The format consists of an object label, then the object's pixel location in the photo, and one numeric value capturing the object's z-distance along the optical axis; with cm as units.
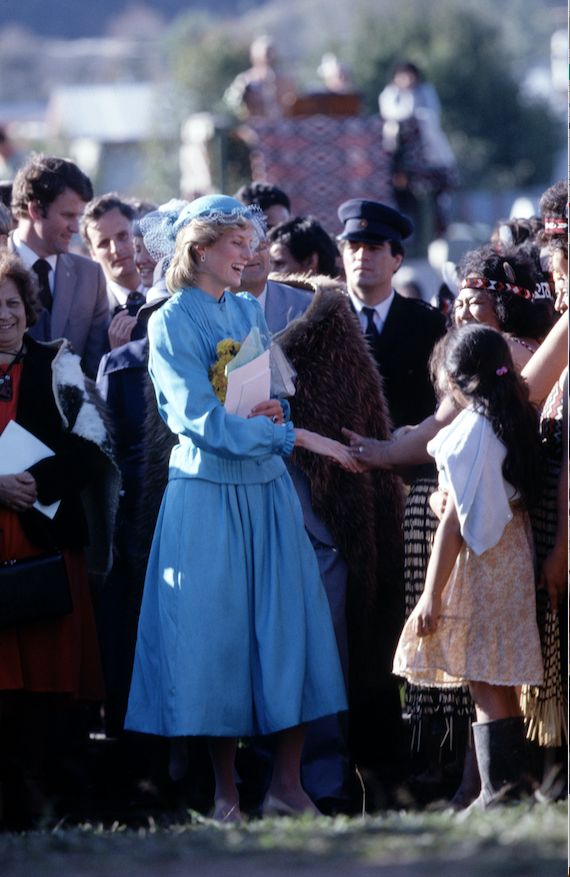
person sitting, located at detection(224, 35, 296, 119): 3242
